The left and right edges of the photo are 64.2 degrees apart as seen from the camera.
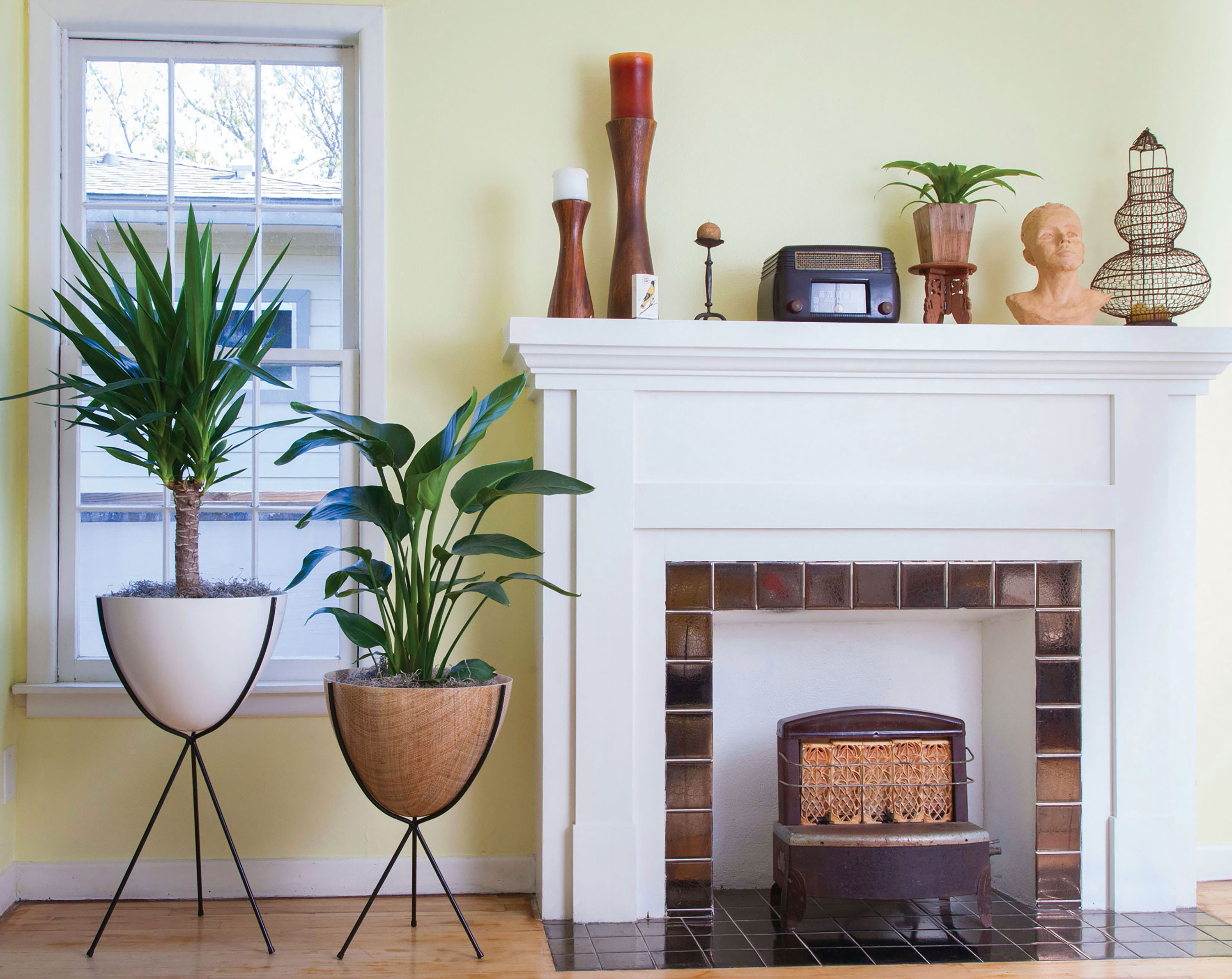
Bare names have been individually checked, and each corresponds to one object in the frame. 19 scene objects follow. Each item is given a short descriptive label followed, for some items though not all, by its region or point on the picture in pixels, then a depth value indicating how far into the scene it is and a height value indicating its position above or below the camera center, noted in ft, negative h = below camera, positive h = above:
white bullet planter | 7.28 -1.28
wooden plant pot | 8.82 +2.28
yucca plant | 7.41 +0.88
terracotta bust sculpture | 8.71 +1.88
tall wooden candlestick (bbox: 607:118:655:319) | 8.59 +2.54
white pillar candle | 8.48 +2.59
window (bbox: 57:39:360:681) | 9.01 +2.44
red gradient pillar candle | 8.71 +3.54
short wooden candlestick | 8.42 +1.84
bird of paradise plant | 7.20 -0.22
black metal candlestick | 8.57 +2.16
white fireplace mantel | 8.15 -0.18
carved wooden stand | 8.90 +1.77
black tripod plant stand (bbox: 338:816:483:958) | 7.21 -2.93
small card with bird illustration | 8.32 +1.58
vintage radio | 8.43 +1.70
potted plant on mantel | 8.82 +2.44
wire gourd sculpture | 9.01 +2.04
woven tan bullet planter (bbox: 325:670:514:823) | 7.04 -1.86
